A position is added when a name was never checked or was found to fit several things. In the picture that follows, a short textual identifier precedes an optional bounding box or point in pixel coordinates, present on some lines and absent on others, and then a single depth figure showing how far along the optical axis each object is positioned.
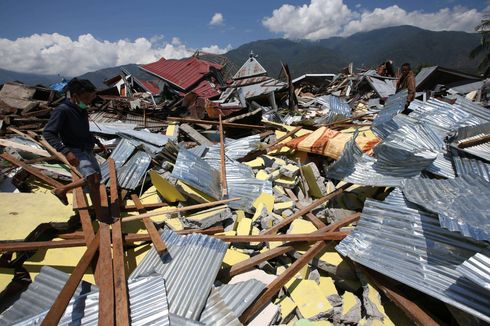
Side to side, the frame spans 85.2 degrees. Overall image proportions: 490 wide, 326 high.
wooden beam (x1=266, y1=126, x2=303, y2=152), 6.47
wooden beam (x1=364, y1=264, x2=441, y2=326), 2.25
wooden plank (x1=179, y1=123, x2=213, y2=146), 7.01
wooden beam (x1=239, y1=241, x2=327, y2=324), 2.51
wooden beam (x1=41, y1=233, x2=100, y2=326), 2.06
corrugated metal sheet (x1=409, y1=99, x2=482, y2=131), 4.98
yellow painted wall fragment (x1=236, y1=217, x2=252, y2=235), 3.68
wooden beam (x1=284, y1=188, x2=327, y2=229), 3.77
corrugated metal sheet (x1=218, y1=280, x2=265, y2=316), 2.47
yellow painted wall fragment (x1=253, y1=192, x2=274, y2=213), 4.27
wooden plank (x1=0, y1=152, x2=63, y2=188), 4.74
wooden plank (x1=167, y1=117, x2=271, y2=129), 7.55
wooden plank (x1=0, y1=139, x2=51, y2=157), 5.62
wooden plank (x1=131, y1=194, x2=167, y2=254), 2.95
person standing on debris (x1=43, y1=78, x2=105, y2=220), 3.53
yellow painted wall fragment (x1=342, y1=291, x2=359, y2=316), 2.69
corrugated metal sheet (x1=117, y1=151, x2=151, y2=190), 4.83
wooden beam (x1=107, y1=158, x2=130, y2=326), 2.17
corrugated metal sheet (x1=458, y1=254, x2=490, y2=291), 1.95
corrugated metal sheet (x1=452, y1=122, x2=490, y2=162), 3.73
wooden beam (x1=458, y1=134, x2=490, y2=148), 3.83
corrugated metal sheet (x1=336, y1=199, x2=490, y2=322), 2.18
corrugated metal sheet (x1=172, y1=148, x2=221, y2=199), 4.48
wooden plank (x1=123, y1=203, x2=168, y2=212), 4.36
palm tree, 21.47
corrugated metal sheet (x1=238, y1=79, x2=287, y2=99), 11.95
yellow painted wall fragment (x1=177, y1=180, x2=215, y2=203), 4.38
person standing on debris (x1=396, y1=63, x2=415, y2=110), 7.07
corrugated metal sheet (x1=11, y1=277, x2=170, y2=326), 2.22
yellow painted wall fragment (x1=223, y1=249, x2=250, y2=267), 3.21
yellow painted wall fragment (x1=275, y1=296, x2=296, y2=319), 2.62
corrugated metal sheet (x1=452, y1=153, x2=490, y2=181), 3.47
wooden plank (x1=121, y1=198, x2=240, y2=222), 3.56
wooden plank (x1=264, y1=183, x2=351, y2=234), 3.67
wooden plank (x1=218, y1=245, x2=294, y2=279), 2.94
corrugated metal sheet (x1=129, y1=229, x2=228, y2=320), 2.45
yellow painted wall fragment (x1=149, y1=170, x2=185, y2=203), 4.34
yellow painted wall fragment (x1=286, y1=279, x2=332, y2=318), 2.63
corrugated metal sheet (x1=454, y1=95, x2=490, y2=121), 5.02
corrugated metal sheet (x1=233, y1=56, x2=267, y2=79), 15.03
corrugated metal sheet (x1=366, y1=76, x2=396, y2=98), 14.68
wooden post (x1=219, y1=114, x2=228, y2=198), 4.61
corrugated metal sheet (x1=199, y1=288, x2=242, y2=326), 2.30
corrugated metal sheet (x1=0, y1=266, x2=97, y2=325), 2.41
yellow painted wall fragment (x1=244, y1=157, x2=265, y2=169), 5.82
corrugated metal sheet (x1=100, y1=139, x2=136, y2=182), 5.15
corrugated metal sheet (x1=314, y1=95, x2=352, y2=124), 9.05
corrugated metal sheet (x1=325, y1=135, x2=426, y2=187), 3.77
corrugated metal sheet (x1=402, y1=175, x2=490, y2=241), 2.33
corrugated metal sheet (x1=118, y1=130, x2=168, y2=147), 6.18
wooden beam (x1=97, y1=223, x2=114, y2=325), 2.12
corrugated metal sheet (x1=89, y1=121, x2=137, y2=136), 7.15
